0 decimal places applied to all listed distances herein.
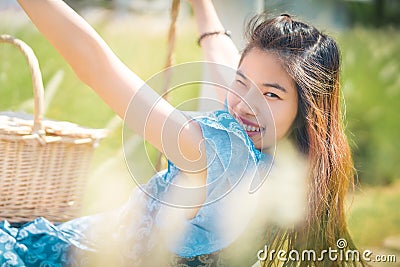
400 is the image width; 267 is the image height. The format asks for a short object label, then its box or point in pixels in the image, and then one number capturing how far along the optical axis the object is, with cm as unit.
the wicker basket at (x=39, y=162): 264
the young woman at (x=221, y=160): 249
